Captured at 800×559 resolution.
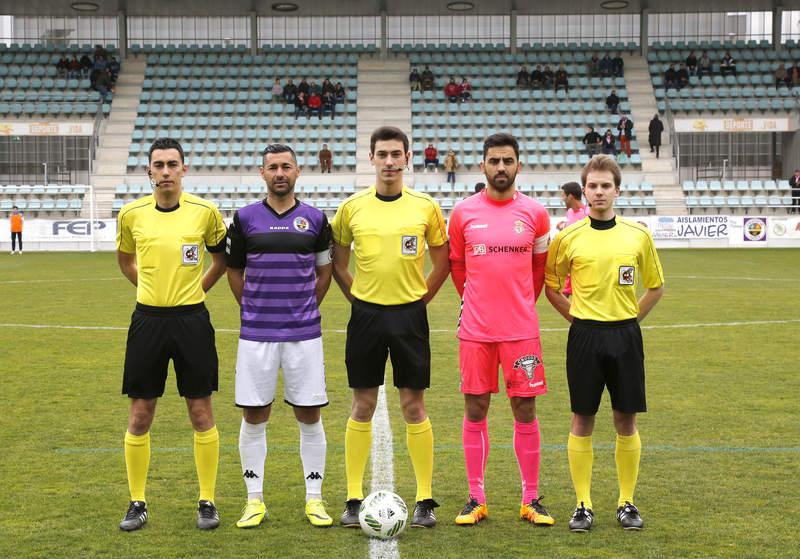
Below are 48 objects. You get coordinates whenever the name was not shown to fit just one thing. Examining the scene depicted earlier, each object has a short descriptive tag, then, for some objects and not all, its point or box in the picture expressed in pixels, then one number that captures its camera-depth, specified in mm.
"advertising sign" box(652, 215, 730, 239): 32000
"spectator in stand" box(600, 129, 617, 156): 36375
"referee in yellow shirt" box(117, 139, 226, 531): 5363
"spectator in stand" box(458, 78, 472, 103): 40156
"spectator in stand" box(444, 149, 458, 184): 35438
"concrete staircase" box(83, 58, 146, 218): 36156
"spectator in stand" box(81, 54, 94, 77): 41188
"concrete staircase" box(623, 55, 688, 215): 35031
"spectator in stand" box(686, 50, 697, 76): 41281
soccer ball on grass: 5105
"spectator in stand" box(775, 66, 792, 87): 40125
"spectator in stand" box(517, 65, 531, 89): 41188
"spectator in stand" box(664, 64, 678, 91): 40188
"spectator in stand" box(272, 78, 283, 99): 40094
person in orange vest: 30672
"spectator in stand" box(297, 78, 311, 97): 39344
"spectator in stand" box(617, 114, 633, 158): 36812
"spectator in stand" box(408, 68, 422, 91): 40625
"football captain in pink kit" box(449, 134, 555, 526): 5434
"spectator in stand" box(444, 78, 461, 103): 40188
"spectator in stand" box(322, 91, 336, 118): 39469
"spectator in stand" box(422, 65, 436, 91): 40625
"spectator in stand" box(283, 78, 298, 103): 39719
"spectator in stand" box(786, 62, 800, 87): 40000
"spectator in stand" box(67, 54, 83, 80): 41031
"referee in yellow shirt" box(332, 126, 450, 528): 5445
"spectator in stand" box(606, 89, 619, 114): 39031
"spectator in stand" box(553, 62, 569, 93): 40625
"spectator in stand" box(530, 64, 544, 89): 40812
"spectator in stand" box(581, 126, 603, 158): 36781
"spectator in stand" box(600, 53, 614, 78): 41281
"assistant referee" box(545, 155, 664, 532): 5309
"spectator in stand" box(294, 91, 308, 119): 39156
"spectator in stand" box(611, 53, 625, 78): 41344
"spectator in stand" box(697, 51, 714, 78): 41281
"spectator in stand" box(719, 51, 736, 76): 41281
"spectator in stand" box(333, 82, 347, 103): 39938
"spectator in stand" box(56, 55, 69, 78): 41156
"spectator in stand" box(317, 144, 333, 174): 36250
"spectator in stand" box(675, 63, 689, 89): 40219
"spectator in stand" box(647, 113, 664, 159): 36938
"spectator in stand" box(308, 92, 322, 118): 39250
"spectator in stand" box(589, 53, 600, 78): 41625
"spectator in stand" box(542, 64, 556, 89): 41062
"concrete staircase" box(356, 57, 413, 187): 38706
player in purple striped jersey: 5406
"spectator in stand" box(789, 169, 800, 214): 34219
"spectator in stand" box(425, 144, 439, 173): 36219
